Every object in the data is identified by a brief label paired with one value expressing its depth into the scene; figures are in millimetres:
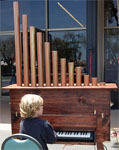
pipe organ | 2623
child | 2061
